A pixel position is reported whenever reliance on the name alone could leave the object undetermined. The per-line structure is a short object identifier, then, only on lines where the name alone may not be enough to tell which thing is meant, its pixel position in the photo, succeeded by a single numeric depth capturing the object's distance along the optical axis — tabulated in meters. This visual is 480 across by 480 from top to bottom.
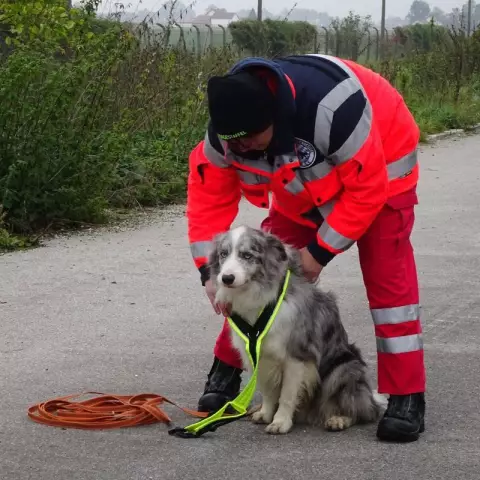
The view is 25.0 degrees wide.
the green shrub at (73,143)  10.20
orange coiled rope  5.36
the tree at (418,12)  57.00
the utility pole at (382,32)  26.45
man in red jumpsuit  4.80
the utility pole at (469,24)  26.45
